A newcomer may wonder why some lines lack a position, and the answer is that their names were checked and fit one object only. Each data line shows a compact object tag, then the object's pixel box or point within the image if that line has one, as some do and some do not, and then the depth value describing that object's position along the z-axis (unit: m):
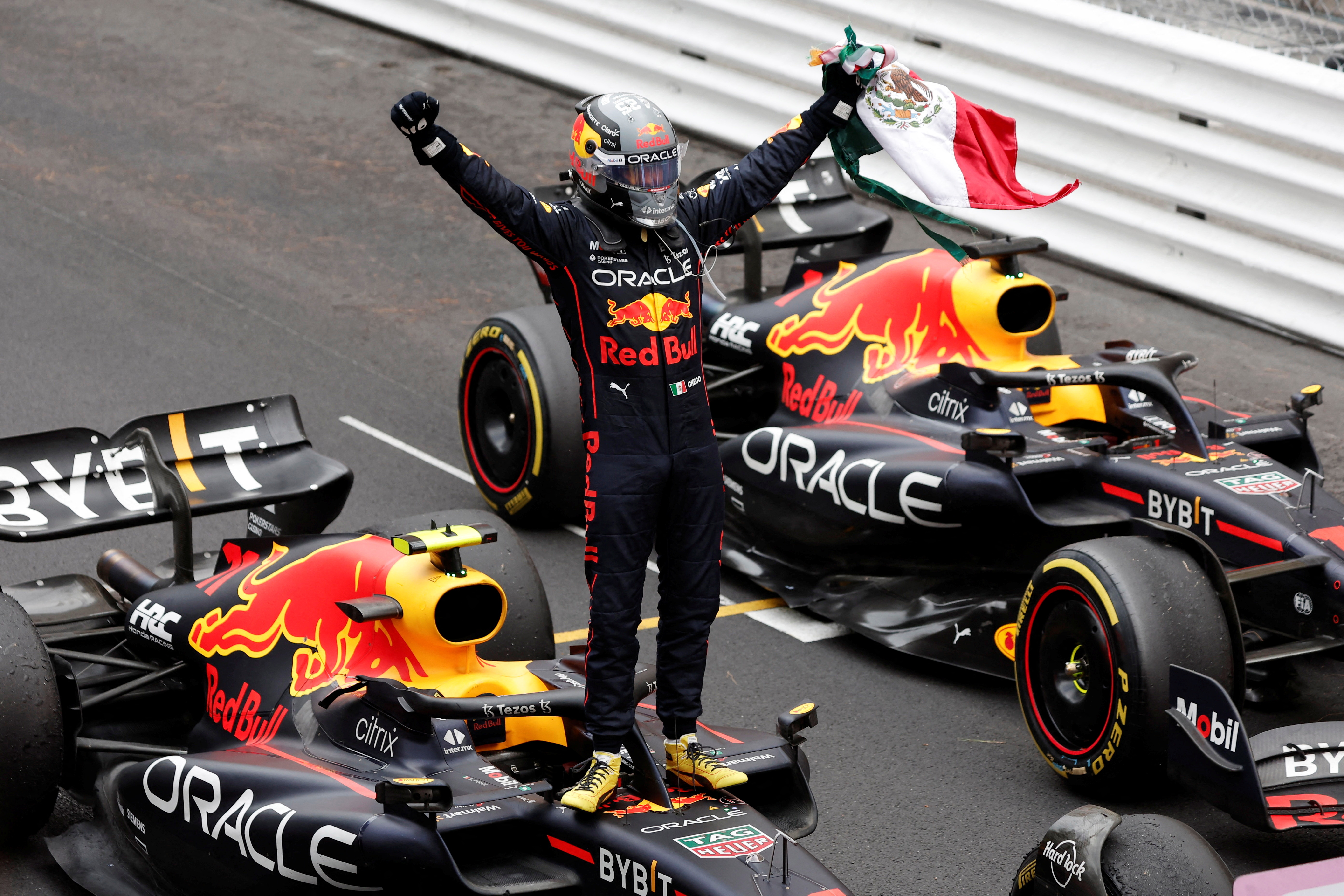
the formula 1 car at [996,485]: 12.74
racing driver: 10.22
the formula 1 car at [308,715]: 10.00
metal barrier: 22.14
